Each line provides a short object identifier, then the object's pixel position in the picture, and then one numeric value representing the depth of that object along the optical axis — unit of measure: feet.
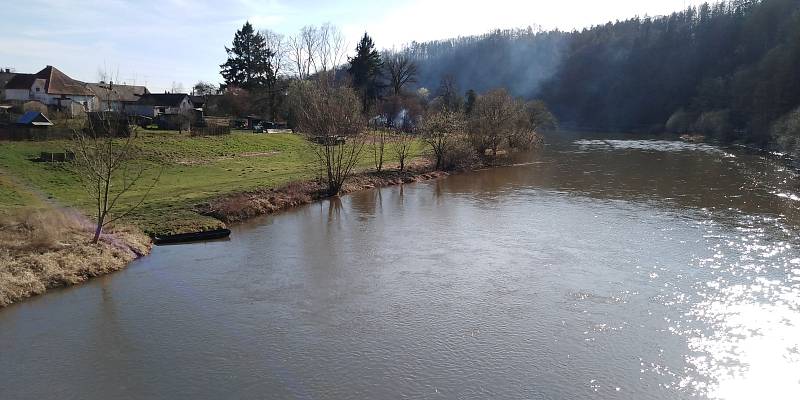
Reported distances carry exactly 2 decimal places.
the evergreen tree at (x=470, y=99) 264.68
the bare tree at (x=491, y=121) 163.02
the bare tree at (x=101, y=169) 66.74
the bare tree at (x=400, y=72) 269.03
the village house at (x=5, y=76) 194.59
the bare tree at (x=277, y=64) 225.76
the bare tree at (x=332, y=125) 112.06
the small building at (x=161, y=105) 186.19
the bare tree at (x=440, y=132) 143.95
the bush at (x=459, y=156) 150.61
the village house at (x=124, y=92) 187.11
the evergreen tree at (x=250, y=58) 226.58
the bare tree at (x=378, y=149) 138.08
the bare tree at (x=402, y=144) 142.16
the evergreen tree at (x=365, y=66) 250.37
